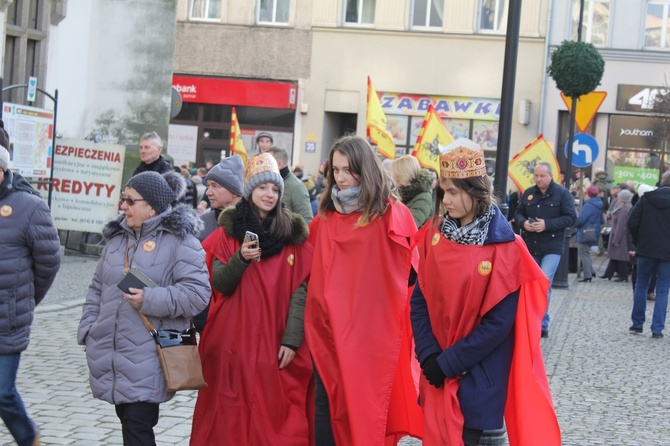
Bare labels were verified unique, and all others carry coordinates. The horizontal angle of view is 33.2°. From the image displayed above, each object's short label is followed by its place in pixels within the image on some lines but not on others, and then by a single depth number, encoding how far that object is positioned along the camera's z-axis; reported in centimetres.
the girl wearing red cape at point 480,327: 473
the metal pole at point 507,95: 948
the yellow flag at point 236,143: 2182
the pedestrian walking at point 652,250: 1312
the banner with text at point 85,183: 1711
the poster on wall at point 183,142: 3647
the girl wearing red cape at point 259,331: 595
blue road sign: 2014
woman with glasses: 523
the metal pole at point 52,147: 1556
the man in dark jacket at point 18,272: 569
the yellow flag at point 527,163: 1925
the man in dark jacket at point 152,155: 1030
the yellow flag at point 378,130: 2106
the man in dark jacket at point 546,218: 1205
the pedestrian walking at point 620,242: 2050
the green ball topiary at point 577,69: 2042
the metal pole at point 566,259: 1689
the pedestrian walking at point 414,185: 932
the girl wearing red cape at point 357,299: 582
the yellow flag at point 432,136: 1897
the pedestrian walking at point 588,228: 2072
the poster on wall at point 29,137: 1462
